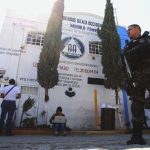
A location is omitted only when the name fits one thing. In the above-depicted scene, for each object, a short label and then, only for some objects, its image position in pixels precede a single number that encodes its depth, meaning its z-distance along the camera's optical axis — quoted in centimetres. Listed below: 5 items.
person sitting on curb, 592
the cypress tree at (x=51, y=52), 762
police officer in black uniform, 235
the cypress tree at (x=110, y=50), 827
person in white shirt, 512
